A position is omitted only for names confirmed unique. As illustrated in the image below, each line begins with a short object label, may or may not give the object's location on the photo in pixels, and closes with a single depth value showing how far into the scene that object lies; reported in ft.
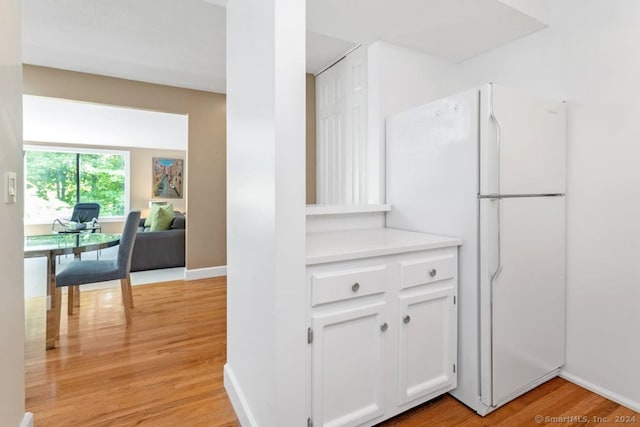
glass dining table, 7.58
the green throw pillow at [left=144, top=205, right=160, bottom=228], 18.75
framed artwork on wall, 27.71
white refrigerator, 5.30
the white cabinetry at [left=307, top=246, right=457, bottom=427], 4.33
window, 24.06
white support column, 3.91
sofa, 14.84
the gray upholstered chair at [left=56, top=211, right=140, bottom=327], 8.43
